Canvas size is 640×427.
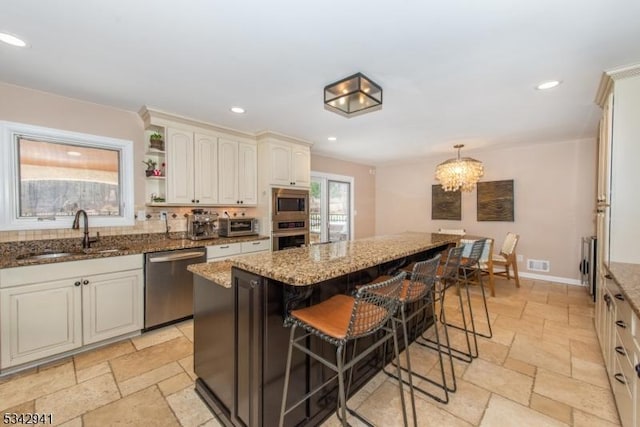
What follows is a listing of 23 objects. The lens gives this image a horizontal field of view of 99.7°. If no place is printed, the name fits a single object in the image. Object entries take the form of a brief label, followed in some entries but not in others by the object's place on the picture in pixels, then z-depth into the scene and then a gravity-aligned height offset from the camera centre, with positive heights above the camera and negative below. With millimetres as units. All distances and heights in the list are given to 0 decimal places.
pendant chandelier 3914 +542
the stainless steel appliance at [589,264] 3477 -774
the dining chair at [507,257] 4148 -754
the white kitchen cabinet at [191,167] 3121 +515
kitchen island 1370 -662
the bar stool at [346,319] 1179 -539
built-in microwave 3848 +84
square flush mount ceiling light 2186 +969
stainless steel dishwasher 2678 -781
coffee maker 3271 -187
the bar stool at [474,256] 2509 -442
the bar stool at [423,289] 1662 -532
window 2418 +320
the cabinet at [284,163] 3795 +695
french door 5375 +38
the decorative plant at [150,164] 3147 +536
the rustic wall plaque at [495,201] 4785 +162
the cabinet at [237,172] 3572 +520
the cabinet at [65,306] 2045 -811
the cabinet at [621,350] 1310 -828
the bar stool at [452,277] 2119 -546
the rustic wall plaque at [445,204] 5367 +116
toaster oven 3521 -226
